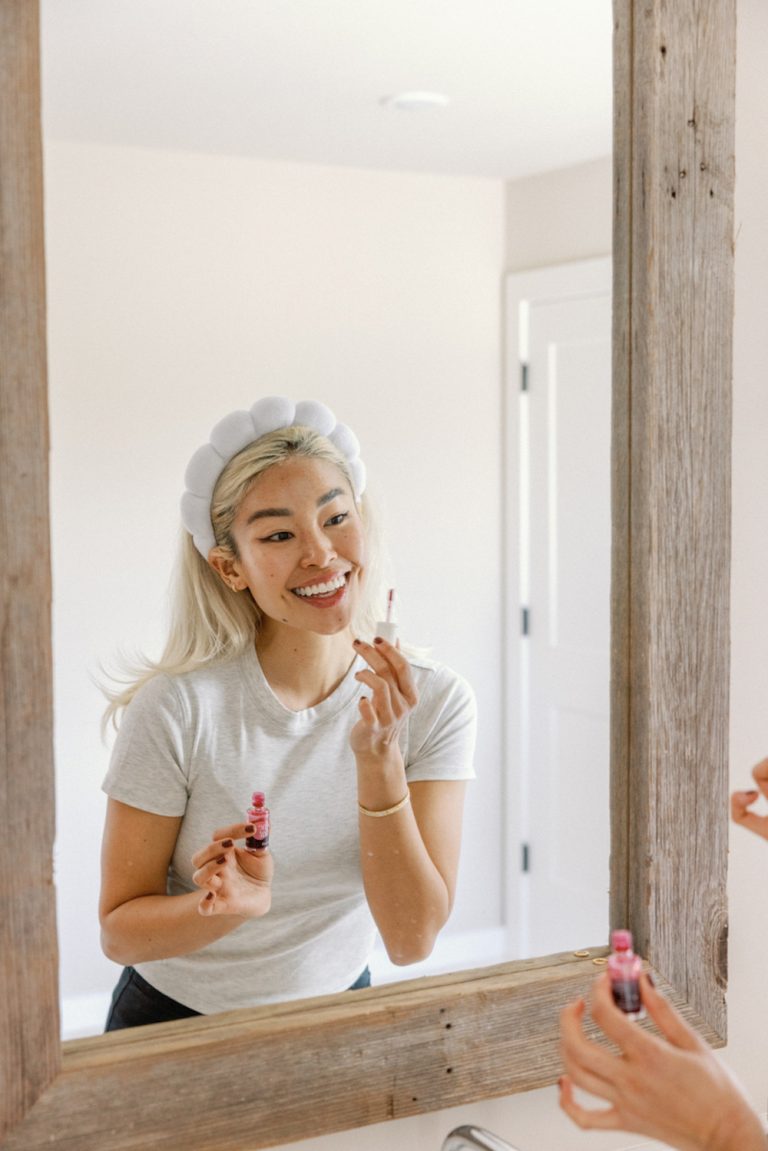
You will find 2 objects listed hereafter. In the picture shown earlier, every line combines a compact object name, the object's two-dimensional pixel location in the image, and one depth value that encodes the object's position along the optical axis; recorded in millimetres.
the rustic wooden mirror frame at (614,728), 889
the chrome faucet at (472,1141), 930
